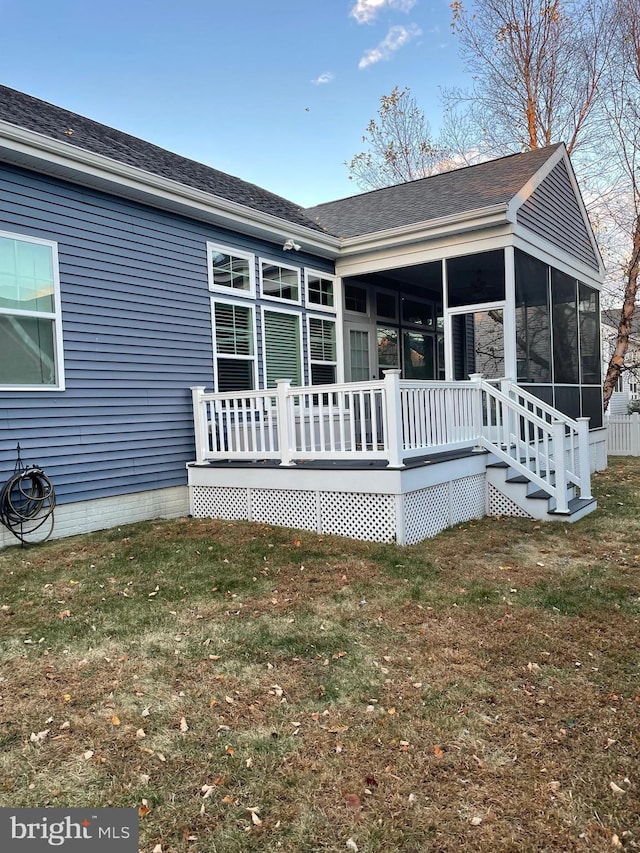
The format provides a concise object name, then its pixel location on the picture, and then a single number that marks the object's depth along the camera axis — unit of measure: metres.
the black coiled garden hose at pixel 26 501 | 5.32
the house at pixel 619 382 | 23.16
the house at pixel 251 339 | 5.70
